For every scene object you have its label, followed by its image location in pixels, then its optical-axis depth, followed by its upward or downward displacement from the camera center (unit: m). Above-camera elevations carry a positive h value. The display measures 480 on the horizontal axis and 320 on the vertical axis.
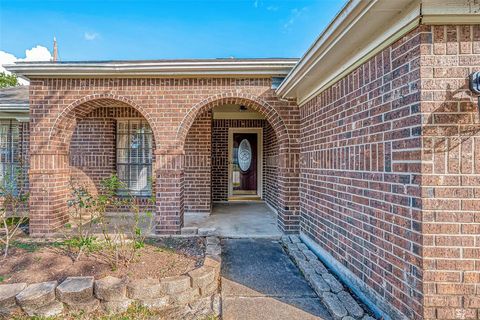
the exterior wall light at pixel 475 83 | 1.85 +0.58
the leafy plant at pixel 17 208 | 5.07 -1.08
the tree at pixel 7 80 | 19.19 +6.40
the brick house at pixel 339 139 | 1.93 +0.35
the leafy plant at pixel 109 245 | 3.42 -1.18
